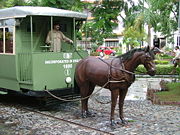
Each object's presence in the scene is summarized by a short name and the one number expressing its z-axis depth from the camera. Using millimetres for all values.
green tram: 8250
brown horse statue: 6848
